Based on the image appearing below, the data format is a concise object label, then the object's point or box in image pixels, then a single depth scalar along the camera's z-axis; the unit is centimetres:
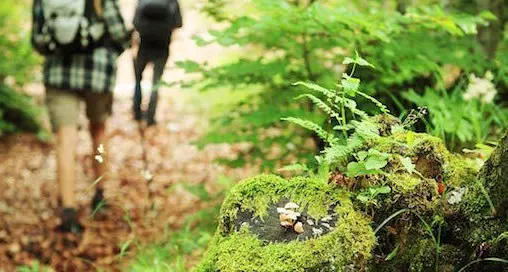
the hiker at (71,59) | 477
